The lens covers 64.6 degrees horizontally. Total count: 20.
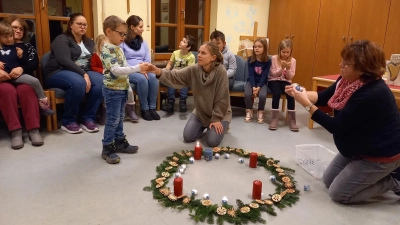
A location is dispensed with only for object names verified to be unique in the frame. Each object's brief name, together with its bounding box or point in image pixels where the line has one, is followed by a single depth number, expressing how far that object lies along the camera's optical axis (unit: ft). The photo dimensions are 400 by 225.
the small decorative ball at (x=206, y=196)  6.08
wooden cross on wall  16.56
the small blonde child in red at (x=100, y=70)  10.31
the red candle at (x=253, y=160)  7.66
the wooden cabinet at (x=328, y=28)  13.05
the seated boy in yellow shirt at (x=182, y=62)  12.50
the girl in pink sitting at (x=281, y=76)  11.27
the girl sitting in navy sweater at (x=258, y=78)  11.68
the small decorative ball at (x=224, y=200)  5.95
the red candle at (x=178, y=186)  6.06
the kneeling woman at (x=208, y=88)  8.82
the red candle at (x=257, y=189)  6.09
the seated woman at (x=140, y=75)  11.61
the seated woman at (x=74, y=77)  9.85
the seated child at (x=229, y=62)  12.29
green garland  5.55
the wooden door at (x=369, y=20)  13.10
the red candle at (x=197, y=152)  8.08
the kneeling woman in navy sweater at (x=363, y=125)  5.61
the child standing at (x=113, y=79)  7.18
